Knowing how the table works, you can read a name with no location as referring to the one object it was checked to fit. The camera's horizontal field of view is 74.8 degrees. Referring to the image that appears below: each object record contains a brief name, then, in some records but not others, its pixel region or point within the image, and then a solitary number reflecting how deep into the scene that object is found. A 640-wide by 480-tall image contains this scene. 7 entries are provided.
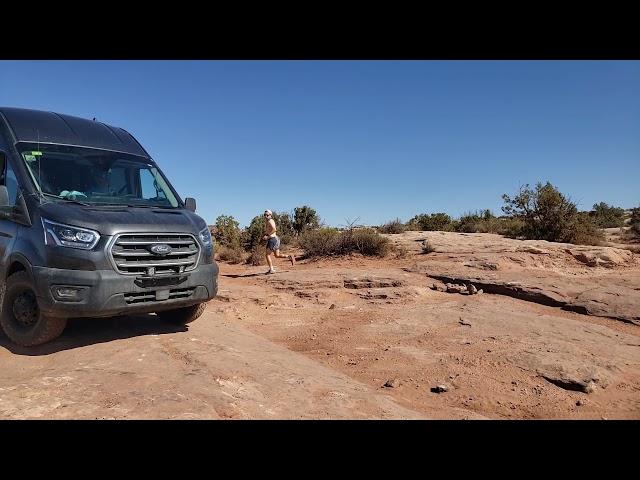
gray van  4.25
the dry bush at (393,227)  23.36
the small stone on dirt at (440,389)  4.44
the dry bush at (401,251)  14.18
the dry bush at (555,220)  17.17
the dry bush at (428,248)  14.54
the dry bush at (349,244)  14.62
